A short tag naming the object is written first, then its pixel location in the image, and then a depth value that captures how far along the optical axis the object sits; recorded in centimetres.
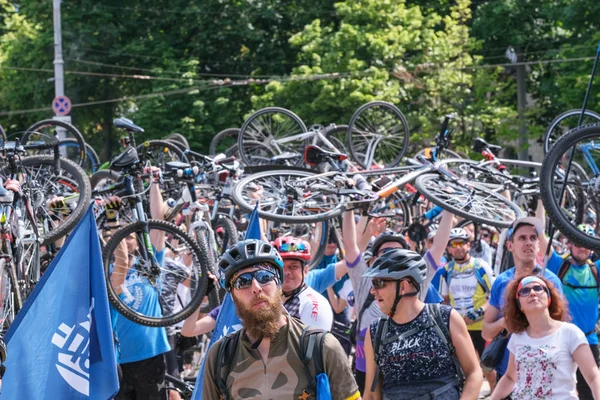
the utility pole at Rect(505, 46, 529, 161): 3111
